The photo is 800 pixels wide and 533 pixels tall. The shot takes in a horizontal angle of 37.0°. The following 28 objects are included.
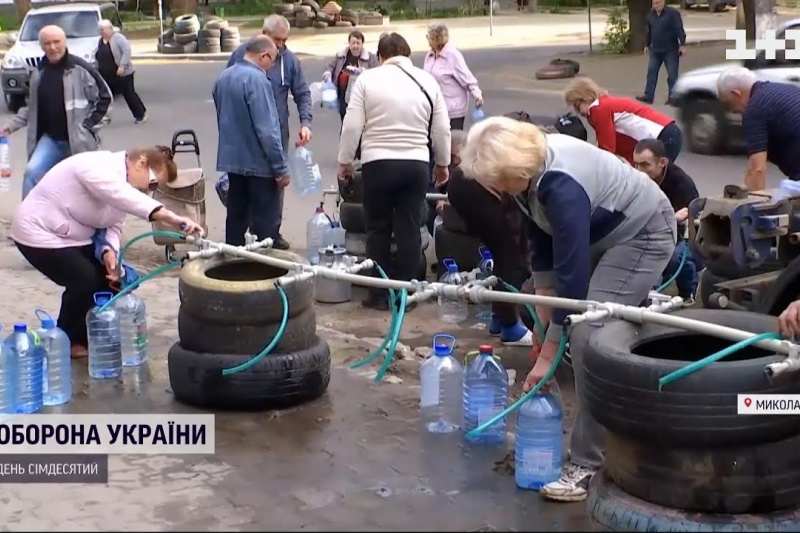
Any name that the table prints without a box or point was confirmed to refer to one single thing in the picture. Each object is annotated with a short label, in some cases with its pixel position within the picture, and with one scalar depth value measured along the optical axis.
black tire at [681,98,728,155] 15.04
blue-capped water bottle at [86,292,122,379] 7.10
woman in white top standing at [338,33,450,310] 8.08
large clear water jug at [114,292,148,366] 7.37
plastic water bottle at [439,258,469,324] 8.36
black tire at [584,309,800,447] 4.28
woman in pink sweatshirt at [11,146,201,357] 6.75
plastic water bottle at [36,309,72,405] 6.66
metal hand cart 10.03
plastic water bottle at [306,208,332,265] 9.65
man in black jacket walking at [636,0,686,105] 19.78
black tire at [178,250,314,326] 6.24
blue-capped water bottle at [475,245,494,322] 8.27
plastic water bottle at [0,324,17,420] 6.26
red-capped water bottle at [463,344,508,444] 5.95
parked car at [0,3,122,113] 21.67
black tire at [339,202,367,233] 9.10
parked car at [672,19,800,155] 14.91
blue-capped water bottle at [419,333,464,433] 6.11
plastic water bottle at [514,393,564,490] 5.12
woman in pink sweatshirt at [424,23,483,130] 11.69
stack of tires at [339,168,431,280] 9.04
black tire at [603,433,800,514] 4.35
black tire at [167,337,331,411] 6.29
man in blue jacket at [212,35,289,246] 9.02
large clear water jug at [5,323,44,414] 6.40
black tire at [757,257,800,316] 5.47
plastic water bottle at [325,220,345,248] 9.57
